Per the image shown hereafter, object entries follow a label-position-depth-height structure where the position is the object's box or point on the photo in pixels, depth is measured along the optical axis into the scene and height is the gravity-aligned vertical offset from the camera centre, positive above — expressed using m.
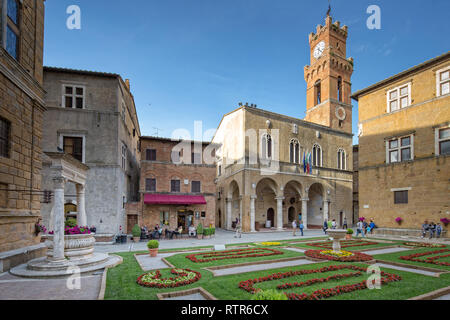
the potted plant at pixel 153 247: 13.76 -3.37
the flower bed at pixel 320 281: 7.26 -3.13
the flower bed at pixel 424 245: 17.05 -4.02
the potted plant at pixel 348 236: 21.53 -4.38
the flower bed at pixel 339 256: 12.29 -3.51
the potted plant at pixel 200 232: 23.23 -4.33
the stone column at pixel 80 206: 12.53 -1.19
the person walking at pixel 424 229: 20.92 -3.60
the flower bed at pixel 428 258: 11.75 -3.57
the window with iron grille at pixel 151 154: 29.31 +2.92
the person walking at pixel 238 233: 25.28 -4.85
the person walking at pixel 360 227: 23.87 -3.98
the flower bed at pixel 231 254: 12.95 -3.78
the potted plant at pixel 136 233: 20.88 -4.02
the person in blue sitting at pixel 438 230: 20.34 -3.58
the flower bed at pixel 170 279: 8.20 -3.15
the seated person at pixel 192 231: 24.29 -4.49
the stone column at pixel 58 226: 9.91 -1.66
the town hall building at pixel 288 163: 30.83 +2.38
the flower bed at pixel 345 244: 17.40 -4.21
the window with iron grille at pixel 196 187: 28.48 -0.60
